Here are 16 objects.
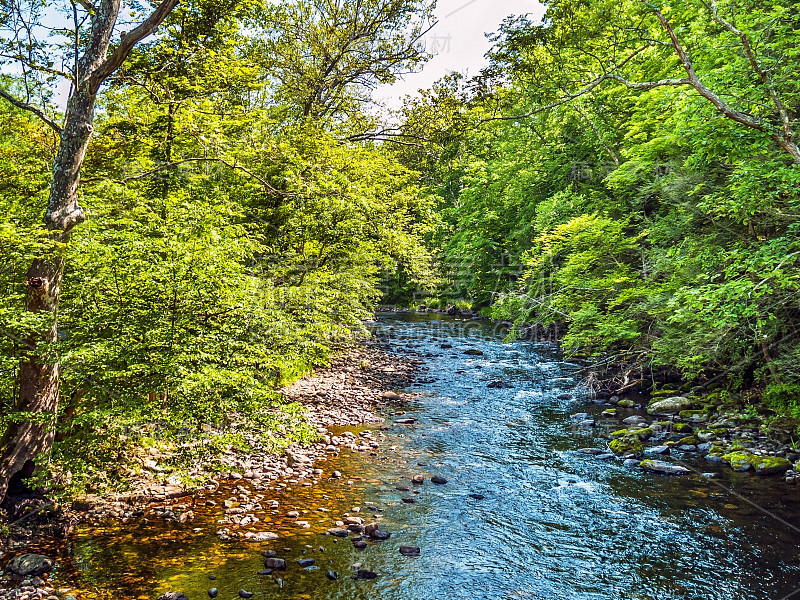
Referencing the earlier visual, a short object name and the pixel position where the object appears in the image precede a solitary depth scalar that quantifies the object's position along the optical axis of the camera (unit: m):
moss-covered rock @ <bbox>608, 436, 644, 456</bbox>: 11.18
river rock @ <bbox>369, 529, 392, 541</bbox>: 7.57
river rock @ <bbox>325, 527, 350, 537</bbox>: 7.59
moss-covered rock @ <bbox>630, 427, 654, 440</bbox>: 12.00
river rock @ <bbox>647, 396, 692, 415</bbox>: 13.55
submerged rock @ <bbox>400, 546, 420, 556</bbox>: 7.17
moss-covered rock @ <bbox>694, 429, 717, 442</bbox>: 11.55
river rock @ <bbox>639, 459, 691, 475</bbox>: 10.08
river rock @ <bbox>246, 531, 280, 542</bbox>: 7.30
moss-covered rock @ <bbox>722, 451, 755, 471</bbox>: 9.99
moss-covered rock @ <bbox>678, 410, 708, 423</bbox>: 12.67
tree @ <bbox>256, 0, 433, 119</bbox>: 15.24
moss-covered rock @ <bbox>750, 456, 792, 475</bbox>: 9.65
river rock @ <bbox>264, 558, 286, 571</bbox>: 6.59
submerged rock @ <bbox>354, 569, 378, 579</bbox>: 6.55
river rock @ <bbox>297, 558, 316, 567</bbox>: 6.72
